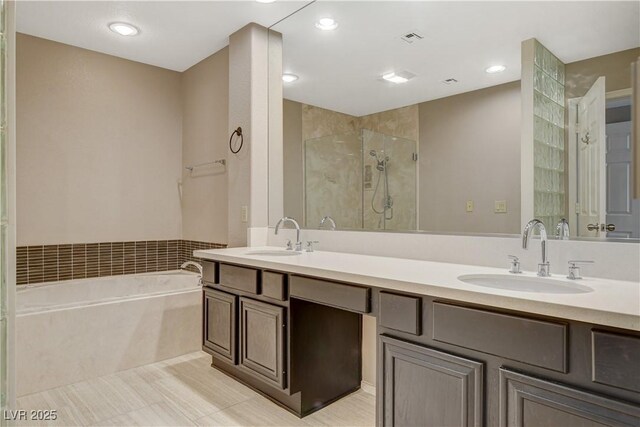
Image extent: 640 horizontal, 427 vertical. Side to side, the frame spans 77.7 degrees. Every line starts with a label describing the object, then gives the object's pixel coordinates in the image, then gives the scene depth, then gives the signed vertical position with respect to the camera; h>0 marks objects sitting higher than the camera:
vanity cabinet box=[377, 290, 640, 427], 1.04 -0.48
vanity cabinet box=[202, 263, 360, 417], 2.07 -0.71
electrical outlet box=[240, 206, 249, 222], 2.96 -0.01
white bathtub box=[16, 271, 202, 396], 2.45 -0.79
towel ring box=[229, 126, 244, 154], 3.01 +0.57
